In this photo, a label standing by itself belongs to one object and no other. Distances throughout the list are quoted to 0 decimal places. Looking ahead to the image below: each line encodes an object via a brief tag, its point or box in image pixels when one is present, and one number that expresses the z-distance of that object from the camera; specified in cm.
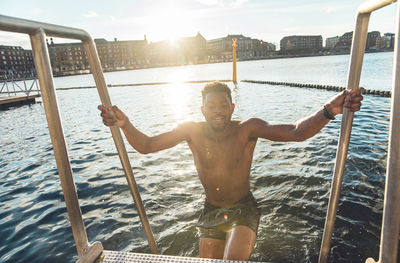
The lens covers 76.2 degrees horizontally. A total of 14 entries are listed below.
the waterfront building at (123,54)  13000
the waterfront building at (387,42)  16455
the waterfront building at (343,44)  16675
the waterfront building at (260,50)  17300
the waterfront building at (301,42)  18450
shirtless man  253
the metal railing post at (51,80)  127
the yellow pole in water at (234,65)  2296
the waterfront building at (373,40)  16026
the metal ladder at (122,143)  103
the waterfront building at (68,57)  11469
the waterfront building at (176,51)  14275
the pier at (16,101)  1863
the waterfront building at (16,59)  10856
